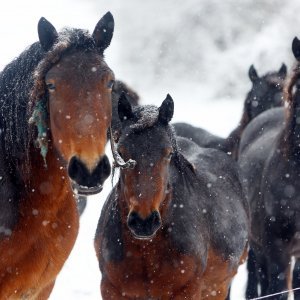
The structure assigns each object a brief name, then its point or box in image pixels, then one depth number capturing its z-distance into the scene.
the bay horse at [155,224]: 6.84
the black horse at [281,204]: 9.73
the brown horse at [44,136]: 5.56
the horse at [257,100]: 14.75
